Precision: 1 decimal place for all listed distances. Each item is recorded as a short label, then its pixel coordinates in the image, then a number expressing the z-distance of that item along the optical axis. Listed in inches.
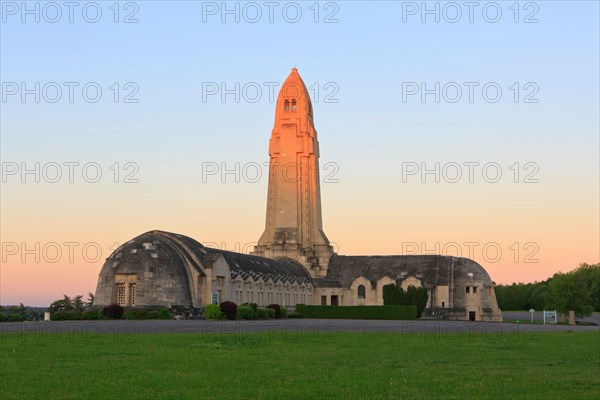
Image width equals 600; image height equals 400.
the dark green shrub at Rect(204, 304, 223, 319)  2559.1
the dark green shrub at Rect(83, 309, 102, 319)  2509.7
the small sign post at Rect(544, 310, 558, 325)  3125.2
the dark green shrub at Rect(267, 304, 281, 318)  3022.6
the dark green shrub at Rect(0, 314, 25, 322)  2235.5
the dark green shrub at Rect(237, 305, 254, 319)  2615.7
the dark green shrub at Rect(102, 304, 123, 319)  2516.6
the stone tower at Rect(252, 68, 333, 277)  4205.2
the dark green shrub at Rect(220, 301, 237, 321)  2581.2
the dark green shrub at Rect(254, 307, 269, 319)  2748.5
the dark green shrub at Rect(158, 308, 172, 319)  2567.9
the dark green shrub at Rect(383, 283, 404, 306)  3543.3
